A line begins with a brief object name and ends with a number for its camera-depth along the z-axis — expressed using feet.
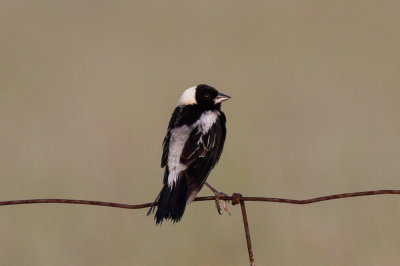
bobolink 27.89
